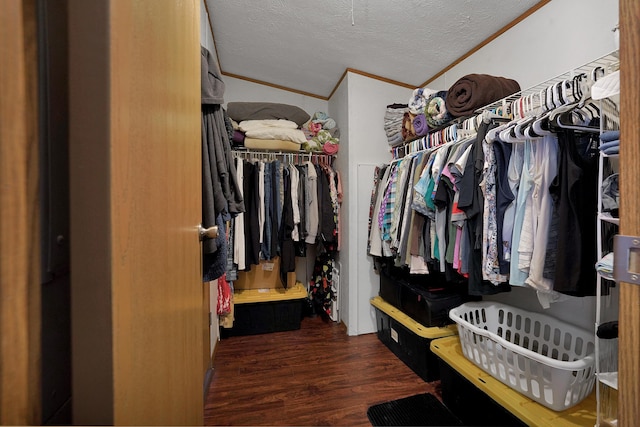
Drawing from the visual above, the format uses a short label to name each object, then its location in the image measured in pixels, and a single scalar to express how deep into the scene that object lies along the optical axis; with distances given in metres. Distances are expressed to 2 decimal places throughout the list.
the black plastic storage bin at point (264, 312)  2.24
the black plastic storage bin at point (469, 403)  1.13
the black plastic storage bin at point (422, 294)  1.68
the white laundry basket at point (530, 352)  1.00
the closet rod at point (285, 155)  2.34
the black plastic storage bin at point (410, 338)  1.64
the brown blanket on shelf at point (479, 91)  1.47
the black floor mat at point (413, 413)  1.32
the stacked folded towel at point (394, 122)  2.20
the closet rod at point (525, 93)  1.08
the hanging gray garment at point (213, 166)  1.02
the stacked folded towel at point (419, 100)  1.86
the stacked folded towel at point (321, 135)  2.45
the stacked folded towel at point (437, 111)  1.70
